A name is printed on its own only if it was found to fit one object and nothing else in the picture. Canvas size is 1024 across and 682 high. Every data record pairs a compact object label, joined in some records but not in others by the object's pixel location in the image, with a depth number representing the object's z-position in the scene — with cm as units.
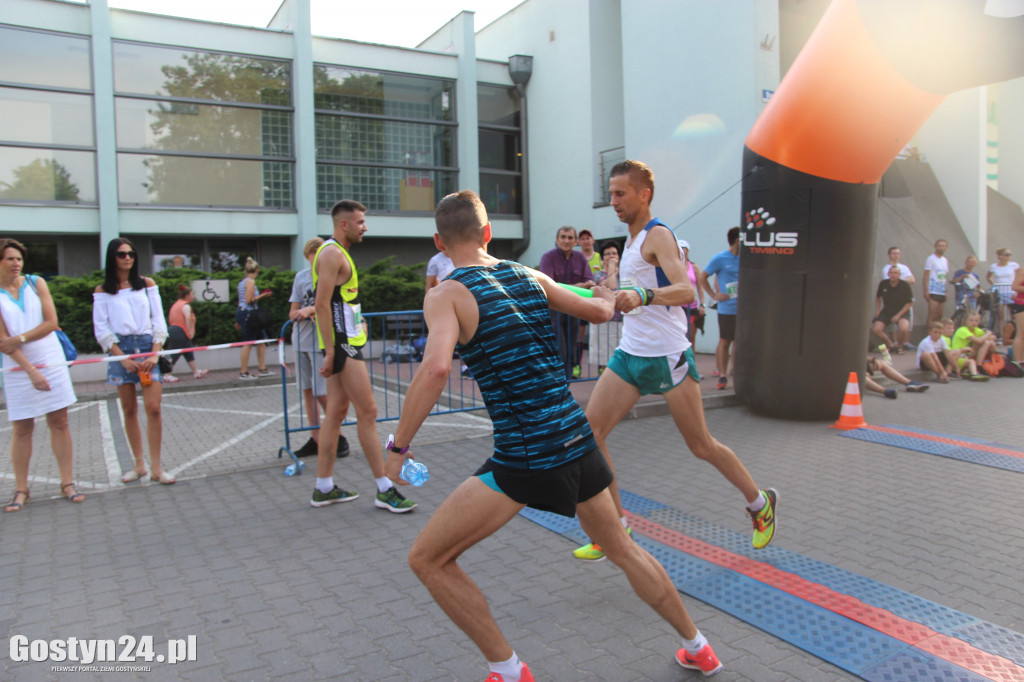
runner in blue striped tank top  240
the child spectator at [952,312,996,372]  1099
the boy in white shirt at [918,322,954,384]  1039
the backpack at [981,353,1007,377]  1093
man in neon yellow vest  480
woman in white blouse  543
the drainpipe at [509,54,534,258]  1970
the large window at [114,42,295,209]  1595
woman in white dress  502
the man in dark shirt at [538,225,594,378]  815
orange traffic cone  710
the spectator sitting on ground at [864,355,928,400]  946
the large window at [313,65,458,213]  1811
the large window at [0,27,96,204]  1485
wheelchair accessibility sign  1275
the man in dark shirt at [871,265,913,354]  1268
